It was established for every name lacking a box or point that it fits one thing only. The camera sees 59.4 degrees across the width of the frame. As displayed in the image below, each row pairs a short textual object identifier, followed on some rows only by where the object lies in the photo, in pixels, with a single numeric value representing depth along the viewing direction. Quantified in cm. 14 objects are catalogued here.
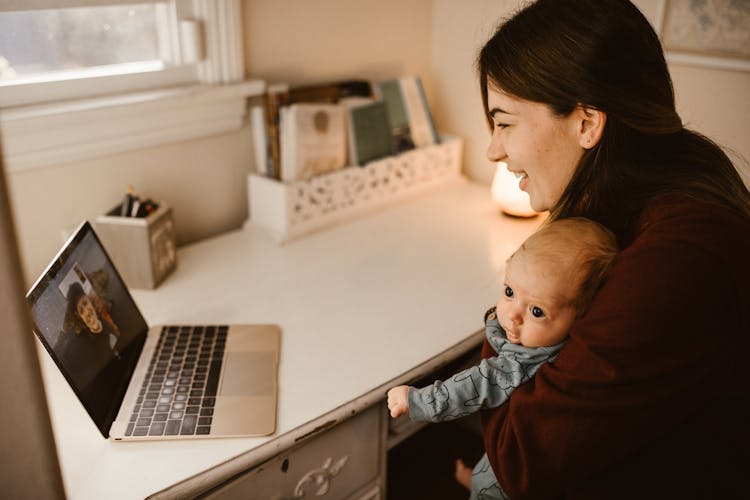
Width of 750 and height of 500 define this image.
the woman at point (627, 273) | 78
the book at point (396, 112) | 180
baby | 91
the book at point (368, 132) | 169
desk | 94
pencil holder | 130
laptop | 96
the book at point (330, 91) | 163
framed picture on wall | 143
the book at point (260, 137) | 159
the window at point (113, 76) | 124
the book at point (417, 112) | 185
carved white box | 156
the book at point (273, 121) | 157
